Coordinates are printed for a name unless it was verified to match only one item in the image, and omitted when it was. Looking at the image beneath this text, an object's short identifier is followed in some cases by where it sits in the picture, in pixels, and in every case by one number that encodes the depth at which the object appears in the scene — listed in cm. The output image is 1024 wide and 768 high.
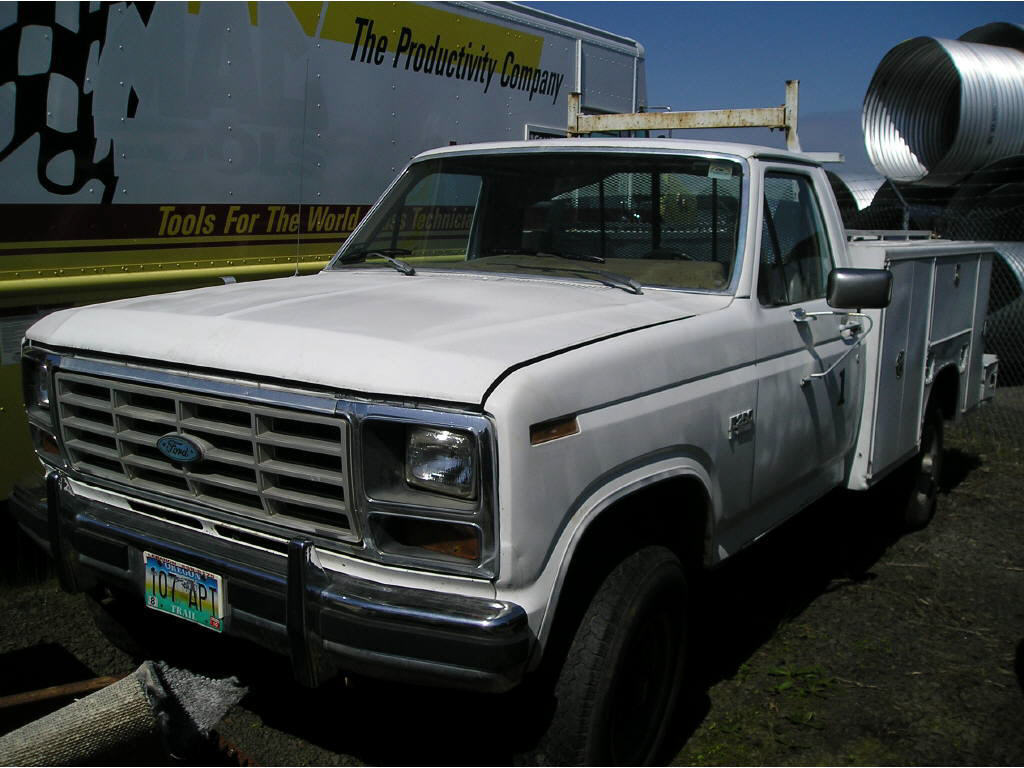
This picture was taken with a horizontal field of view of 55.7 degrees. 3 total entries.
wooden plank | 311
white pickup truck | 245
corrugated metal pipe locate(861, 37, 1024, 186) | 1175
